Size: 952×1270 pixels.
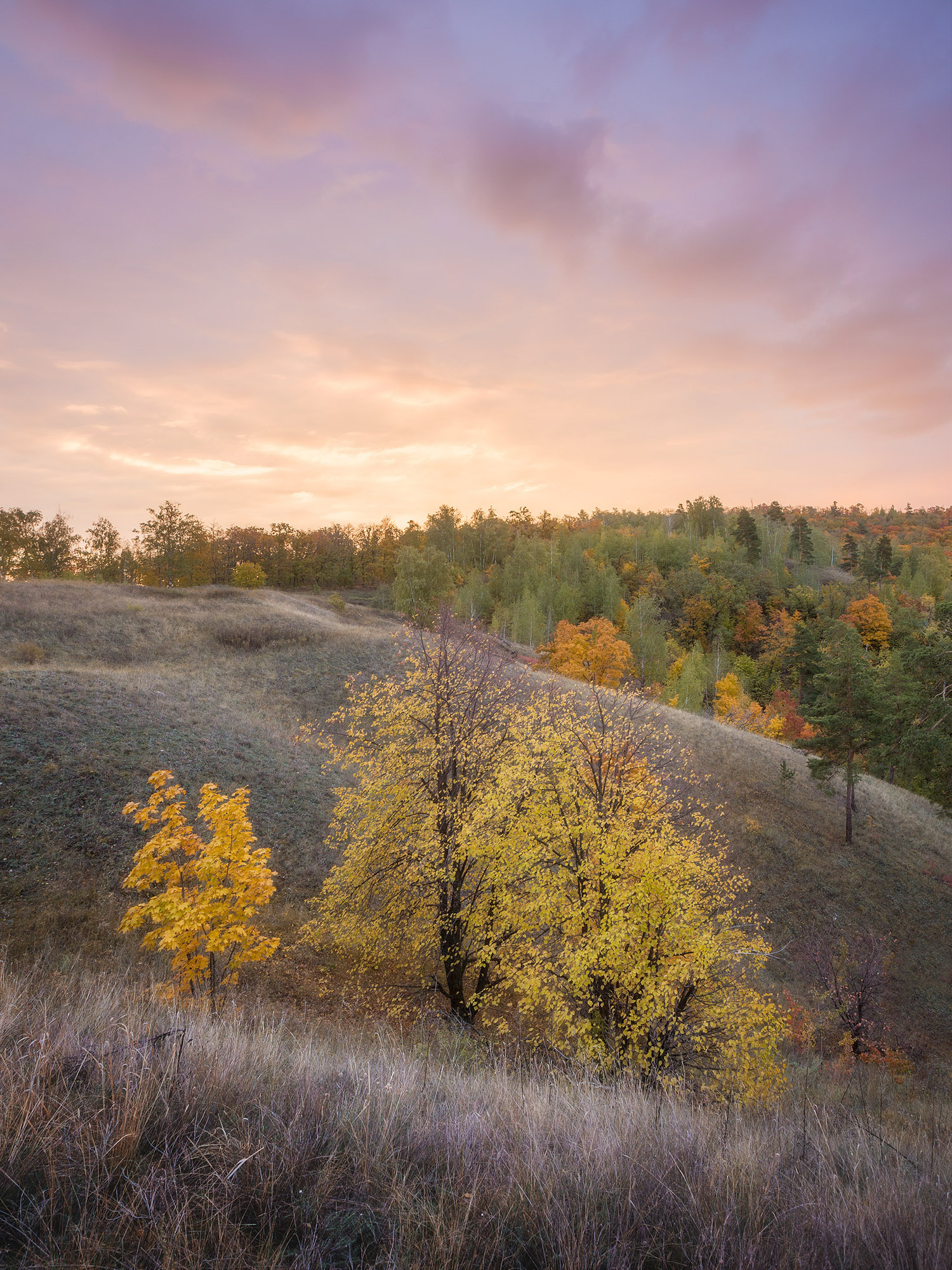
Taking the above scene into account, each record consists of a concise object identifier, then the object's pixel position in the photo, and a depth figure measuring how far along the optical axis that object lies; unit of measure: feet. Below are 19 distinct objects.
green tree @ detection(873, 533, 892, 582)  413.18
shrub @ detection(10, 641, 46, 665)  100.37
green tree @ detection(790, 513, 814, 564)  479.00
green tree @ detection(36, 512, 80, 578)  228.22
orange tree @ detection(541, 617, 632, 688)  186.80
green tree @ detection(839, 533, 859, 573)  465.47
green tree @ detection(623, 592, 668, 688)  245.04
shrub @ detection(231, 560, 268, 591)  237.66
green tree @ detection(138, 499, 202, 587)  223.10
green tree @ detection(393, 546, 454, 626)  217.97
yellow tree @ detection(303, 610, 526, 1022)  41.01
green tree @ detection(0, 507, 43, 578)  212.23
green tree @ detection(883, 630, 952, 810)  72.18
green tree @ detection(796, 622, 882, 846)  92.12
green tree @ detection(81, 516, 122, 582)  245.65
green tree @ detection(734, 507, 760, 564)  437.17
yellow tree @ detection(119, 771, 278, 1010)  30.22
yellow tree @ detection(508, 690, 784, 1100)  31.94
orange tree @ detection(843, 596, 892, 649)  294.66
